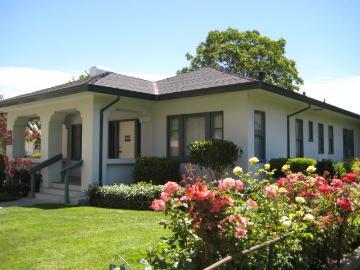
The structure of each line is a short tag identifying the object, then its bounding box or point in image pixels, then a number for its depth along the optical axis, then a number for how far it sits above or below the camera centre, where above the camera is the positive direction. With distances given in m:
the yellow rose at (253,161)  4.59 -0.05
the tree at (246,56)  33.97 +9.21
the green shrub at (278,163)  11.59 -0.19
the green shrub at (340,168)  13.80 -0.41
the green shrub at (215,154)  10.66 +0.07
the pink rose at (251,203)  3.64 -0.45
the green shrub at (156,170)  11.73 -0.43
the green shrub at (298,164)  11.48 -0.21
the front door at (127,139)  14.81 +0.68
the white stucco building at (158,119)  11.53 +1.32
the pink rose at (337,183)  4.89 -0.33
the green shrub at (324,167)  13.24 -0.35
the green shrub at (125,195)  9.89 -1.07
